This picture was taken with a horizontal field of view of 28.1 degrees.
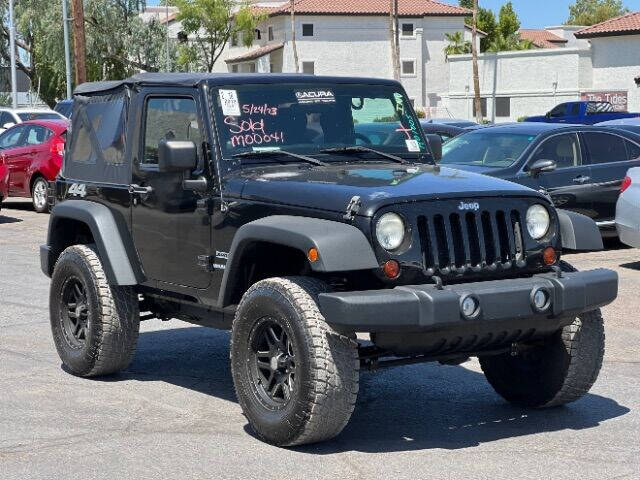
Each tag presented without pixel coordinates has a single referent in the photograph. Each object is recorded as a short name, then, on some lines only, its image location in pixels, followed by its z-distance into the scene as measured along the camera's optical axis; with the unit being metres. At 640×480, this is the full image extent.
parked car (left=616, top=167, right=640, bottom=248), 13.20
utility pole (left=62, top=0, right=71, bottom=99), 47.55
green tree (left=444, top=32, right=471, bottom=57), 85.00
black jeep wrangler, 6.12
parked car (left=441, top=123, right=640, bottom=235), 14.97
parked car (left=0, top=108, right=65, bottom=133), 29.26
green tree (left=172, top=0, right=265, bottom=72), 85.62
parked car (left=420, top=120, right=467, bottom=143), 22.59
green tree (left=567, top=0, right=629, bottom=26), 141.38
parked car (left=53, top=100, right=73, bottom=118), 31.62
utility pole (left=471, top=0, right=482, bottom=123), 60.53
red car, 21.25
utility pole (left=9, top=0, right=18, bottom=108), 50.56
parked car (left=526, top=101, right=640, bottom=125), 42.47
